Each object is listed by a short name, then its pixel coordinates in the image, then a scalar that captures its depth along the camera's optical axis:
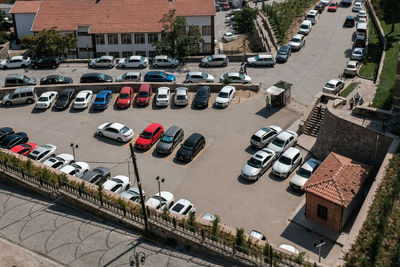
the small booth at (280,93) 48.41
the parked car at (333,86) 51.06
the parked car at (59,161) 38.16
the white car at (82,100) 49.47
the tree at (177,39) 61.91
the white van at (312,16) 75.69
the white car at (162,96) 49.88
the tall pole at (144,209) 24.95
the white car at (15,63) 60.16
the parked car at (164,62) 60.34
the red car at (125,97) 49.72
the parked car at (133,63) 59.78
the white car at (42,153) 39.66
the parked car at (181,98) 49.84
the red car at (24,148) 40.47
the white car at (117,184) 35.72
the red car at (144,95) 50.03
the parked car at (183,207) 33.72
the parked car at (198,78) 54.53
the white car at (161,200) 33.88
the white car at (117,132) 44.00
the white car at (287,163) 39.22
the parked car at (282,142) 42.00
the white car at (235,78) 54.51
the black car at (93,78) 53.94
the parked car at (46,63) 60.19
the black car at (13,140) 41.66
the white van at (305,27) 70.69
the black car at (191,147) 41.25
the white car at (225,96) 49.75
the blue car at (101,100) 49.28
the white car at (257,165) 38.78
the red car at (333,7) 81.81
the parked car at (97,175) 36.59
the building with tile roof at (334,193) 33.19
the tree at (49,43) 61.41
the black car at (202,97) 49.53
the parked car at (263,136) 42.62
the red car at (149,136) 42.97
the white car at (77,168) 37.22
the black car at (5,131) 43.04
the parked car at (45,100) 49.50
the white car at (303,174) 37.72
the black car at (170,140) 42.09
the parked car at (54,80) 54.12
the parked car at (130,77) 54.44
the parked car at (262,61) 60.09
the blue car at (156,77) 54.47
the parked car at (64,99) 49.50
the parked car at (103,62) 60.25
